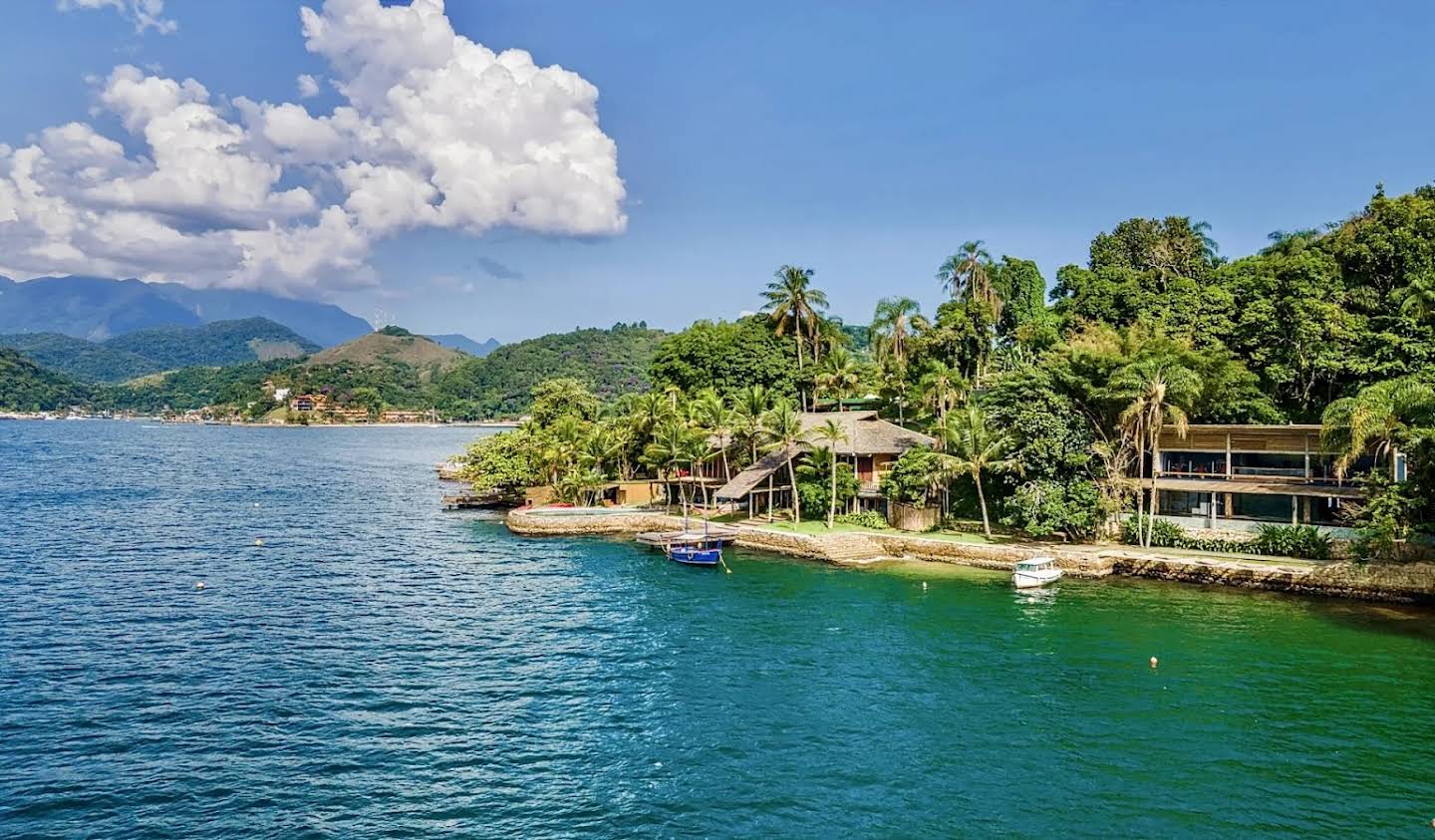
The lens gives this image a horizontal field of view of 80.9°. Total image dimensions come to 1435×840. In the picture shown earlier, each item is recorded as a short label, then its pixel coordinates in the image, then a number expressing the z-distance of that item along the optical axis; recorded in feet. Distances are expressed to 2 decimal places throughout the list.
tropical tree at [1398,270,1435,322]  150.51
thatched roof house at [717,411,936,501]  192.03
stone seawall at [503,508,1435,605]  126.82
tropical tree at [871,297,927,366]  263.08
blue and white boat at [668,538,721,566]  160.86
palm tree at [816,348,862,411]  256.32
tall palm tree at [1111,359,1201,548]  148.97
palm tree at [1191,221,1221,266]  261.65
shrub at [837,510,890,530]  183.73
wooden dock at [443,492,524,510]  256.32
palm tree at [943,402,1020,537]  164.76
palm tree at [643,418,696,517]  209.46
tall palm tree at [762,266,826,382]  270.87
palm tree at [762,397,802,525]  185.78
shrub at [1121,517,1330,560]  140.56
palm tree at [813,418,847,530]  182.16
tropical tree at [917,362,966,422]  214.07
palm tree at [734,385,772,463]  202.74
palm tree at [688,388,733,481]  209.15
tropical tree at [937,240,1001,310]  253.03
